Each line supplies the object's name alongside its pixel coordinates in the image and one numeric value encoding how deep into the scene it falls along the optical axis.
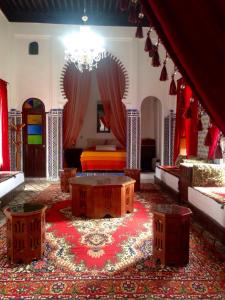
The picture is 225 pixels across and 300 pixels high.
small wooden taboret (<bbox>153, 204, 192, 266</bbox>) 2.94
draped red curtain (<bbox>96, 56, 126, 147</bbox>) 8.41
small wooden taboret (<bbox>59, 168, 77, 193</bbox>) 6.59
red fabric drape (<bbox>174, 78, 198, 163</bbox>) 6.63
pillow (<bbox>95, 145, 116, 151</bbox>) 9.57
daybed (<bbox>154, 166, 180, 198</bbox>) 5.81
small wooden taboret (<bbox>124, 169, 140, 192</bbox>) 6.69
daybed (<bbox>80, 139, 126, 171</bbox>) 8.75
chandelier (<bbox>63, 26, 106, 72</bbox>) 6.38
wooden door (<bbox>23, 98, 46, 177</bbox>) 8.23
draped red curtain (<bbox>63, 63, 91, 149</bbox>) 8.38
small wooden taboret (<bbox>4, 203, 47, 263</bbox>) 2.96
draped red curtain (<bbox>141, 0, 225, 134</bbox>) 1.05
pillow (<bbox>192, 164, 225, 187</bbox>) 4.77
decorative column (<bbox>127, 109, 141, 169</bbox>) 8.26
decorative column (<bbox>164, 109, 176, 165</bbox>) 8.38
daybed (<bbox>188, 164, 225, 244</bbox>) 3.62
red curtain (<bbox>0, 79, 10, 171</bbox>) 7.10
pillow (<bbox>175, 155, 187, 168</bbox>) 6.89
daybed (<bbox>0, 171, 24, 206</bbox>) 5.27
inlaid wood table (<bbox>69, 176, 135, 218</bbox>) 4.65
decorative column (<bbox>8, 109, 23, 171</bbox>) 7.99
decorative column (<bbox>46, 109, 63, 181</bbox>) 8.17
